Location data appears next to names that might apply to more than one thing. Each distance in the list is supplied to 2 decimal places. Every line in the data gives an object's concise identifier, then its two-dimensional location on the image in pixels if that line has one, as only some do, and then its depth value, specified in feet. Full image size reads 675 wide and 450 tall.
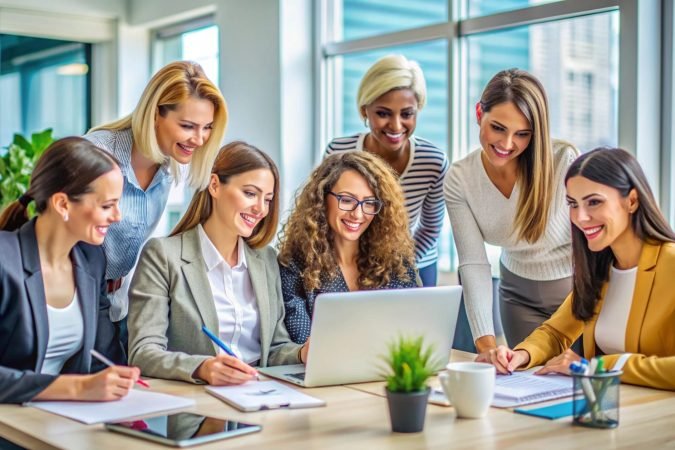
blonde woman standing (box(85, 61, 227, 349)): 8.33
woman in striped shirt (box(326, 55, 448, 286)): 9.85
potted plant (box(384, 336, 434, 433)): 5.27
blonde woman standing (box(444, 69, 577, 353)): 8.29
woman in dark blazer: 6.33
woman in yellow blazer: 6.92
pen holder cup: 5.47
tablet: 4.98
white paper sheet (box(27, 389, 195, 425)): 5.47
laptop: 6.30
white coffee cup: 5.58
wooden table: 5.05
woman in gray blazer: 7.17
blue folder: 5.54
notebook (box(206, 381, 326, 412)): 5.83
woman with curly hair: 8.04
